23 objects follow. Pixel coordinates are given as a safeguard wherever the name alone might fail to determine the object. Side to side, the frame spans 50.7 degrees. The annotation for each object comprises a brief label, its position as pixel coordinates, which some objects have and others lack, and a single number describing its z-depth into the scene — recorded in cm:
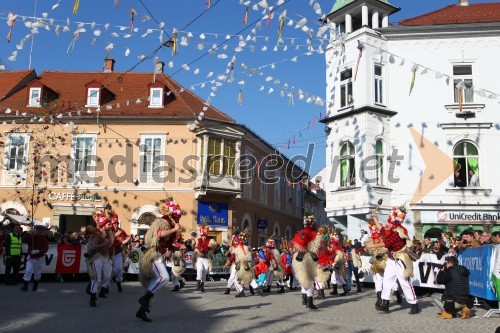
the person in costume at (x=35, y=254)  1434
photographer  1062
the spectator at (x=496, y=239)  1265
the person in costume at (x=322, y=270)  1438
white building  2306
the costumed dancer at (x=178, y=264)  1548
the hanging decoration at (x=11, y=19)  1196
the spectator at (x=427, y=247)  1738
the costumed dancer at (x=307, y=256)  1154
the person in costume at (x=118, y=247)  1353
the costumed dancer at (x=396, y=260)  1111
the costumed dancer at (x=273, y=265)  1722
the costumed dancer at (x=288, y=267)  1850
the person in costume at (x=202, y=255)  1605
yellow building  2911
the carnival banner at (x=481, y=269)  1145
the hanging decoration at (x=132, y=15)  1125
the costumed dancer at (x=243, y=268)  1455
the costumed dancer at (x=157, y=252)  898
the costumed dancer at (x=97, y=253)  1107
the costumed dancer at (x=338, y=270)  1605
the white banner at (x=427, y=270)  1586
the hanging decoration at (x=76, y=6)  1055
